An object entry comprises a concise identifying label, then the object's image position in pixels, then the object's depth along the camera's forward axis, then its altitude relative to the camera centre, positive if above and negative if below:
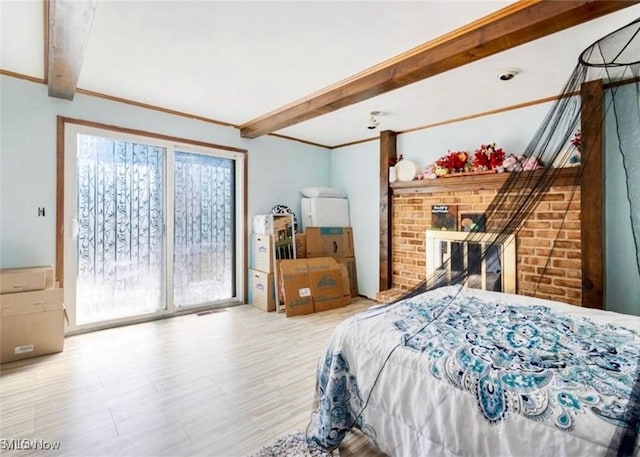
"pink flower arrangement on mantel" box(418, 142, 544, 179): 3.33 +0.73
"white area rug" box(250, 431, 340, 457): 1.65 -1.17
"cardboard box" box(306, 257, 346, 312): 4.26 -0.75
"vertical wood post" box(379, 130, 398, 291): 4.46 +0.31
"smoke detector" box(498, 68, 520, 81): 2.60 +1.29
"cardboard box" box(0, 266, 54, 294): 2.57 -0.41
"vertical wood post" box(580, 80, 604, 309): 2.68 -0.01
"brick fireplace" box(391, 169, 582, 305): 2.97 -0.02
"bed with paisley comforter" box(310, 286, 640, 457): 1.09 -0.62
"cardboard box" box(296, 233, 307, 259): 4.57 -0.24
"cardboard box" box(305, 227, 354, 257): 4.69 -0.20
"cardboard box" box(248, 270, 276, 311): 4.19 -0.83
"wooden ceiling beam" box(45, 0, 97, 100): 1.76 +1.24
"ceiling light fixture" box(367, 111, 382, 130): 3.72 +1.32
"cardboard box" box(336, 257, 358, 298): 4.99 -0.69
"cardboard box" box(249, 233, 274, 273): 4.21 -0.33
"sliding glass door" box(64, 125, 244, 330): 3.32 +0.03
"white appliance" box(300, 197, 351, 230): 4.80 +0.26
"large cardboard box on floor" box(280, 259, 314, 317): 4.02 -0.76
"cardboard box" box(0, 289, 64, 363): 2.58 -0.79
